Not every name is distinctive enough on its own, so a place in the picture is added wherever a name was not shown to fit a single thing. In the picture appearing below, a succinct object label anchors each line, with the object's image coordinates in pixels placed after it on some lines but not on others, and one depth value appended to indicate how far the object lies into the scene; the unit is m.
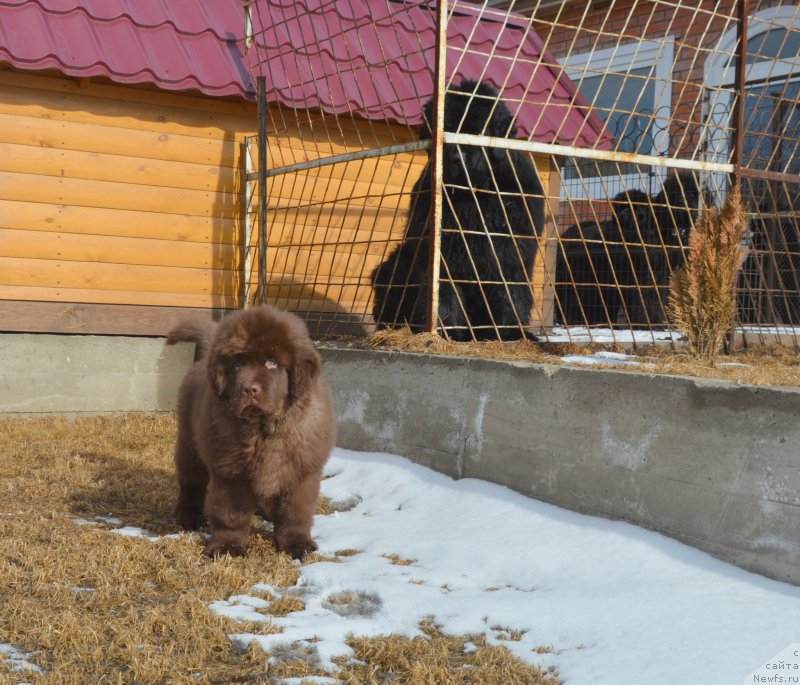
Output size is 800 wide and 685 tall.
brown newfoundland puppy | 3.52
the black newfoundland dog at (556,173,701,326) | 9.55
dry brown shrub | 5.17
